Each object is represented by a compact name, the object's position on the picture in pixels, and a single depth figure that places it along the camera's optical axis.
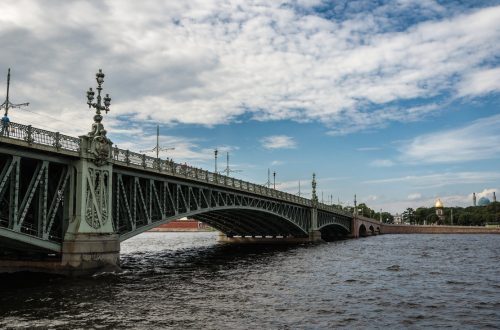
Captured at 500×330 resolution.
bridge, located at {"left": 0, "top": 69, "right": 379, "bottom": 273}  25.16
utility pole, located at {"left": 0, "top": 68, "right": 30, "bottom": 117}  26.91
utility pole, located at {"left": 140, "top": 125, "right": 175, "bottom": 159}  54.70
